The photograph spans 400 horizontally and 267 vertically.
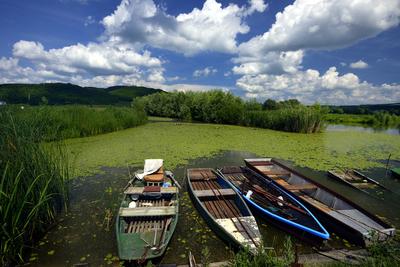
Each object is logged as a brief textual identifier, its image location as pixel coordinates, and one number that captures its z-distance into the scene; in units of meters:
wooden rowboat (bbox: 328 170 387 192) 7.49
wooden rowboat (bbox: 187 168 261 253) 4.16
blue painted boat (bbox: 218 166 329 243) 4.42
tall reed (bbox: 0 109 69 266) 3.40
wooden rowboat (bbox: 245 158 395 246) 4.23
